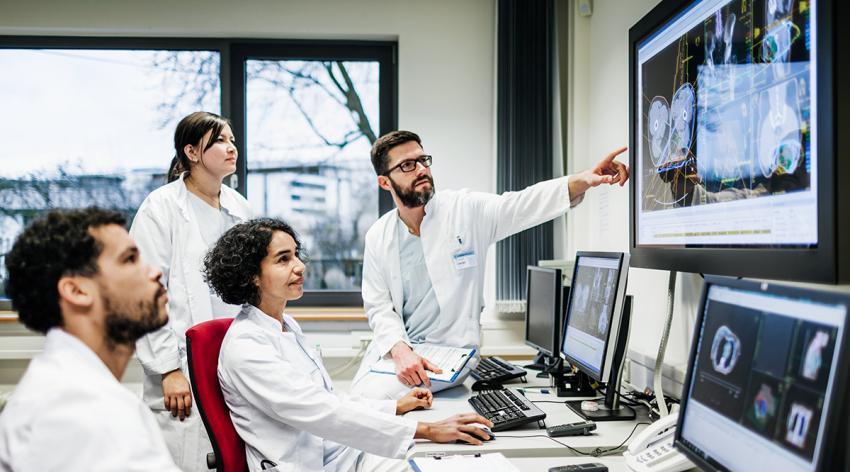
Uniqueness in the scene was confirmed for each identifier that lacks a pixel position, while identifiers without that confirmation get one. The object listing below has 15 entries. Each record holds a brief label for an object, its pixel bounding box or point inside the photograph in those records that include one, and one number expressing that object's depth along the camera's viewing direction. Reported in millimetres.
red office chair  1370
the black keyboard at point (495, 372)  1988
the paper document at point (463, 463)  1193
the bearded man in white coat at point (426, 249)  2129
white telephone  1100
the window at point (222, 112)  3258
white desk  1315
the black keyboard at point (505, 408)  1452
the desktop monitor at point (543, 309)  2008
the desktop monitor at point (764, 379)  694
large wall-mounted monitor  992
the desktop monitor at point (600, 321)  1477
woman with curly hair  1371
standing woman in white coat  1919
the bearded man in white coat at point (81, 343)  765
